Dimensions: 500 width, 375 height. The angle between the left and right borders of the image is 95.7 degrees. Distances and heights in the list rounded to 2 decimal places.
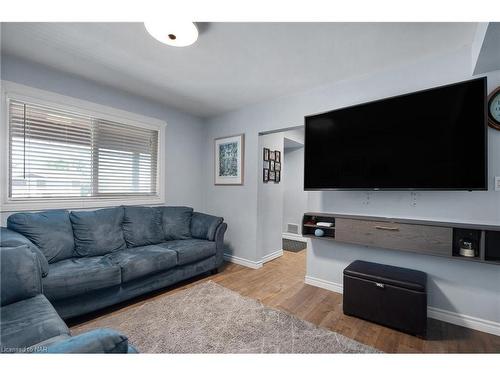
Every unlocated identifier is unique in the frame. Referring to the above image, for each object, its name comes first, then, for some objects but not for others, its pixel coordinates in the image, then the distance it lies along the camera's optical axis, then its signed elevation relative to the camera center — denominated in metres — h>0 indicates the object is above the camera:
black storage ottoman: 1.78 -0.91
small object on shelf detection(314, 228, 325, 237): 2.52 -0.51
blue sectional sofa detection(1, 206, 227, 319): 1.86 -0.72
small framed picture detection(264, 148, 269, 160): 3.48 +0.51
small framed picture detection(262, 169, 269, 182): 3.45 +0.16
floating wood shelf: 1.78 -0.41
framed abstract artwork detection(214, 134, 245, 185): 3.47 +0.42
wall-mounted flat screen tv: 1.72 +0.40
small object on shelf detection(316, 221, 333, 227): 2.48 -0.41
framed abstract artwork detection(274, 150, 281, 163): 3.75 +0.52
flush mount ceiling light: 1.62 +1.15
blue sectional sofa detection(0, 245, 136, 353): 0.65 -0.72
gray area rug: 1.65 -1.17
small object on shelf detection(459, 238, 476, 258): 1.79 -0.47
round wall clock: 1.80 +0.65
